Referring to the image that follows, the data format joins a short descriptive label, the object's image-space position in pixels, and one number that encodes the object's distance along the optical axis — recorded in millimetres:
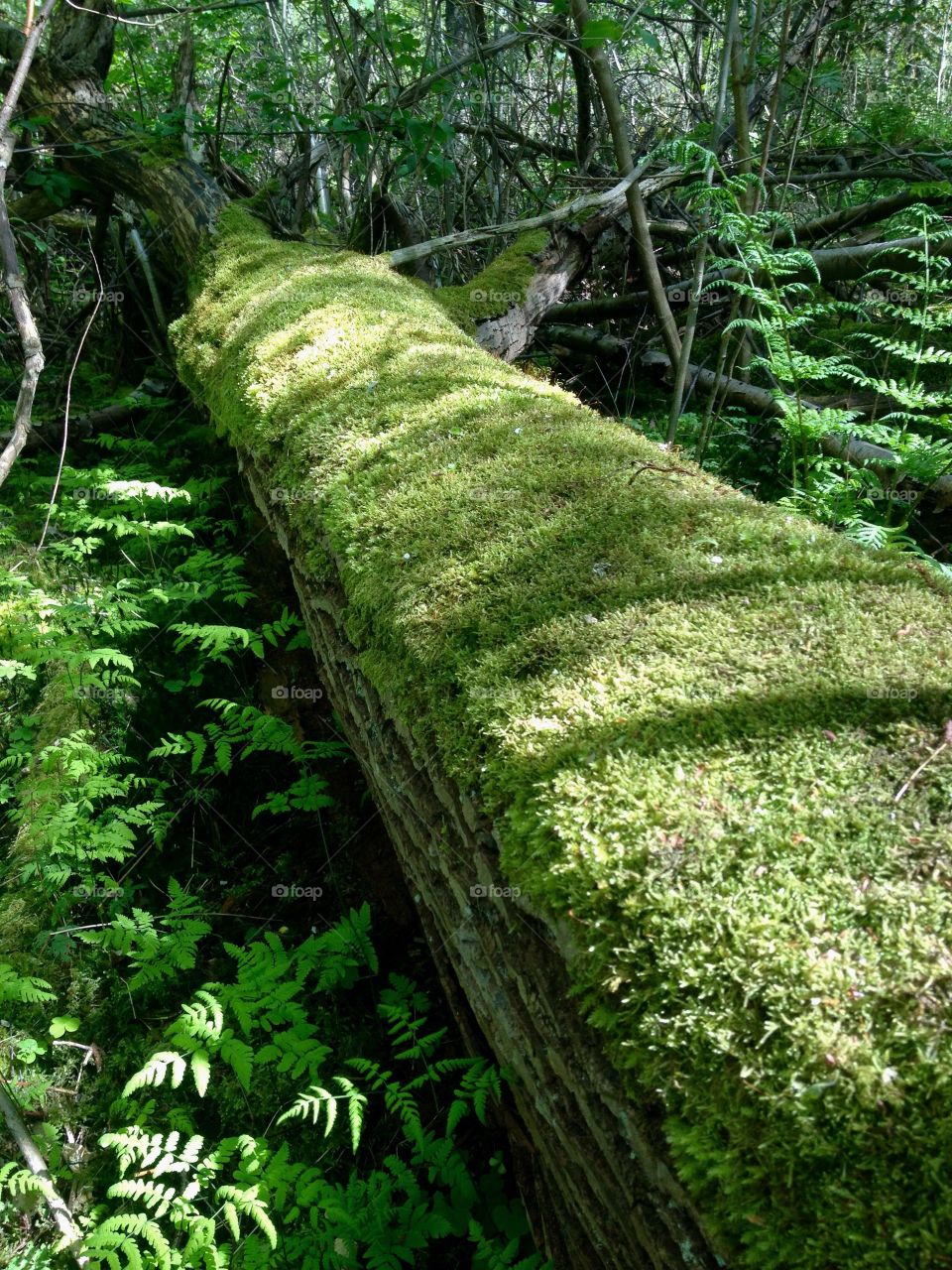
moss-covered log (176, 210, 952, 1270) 1099
